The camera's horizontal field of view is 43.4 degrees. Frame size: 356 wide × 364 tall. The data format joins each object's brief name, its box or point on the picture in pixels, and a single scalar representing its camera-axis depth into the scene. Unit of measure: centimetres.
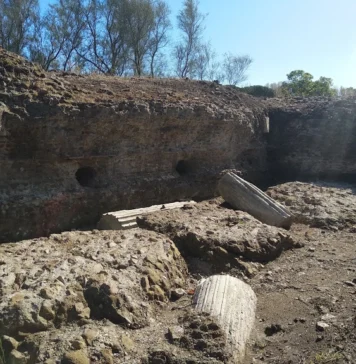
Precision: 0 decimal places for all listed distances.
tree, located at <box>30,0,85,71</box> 2584
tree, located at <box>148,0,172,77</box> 2786
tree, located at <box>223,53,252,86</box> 3369
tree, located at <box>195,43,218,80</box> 3155
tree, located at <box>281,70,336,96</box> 2609
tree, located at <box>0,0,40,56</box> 2470
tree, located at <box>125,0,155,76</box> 2669
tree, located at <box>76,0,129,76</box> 2666
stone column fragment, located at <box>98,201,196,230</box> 722
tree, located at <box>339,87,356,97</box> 2752
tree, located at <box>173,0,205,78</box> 2927
